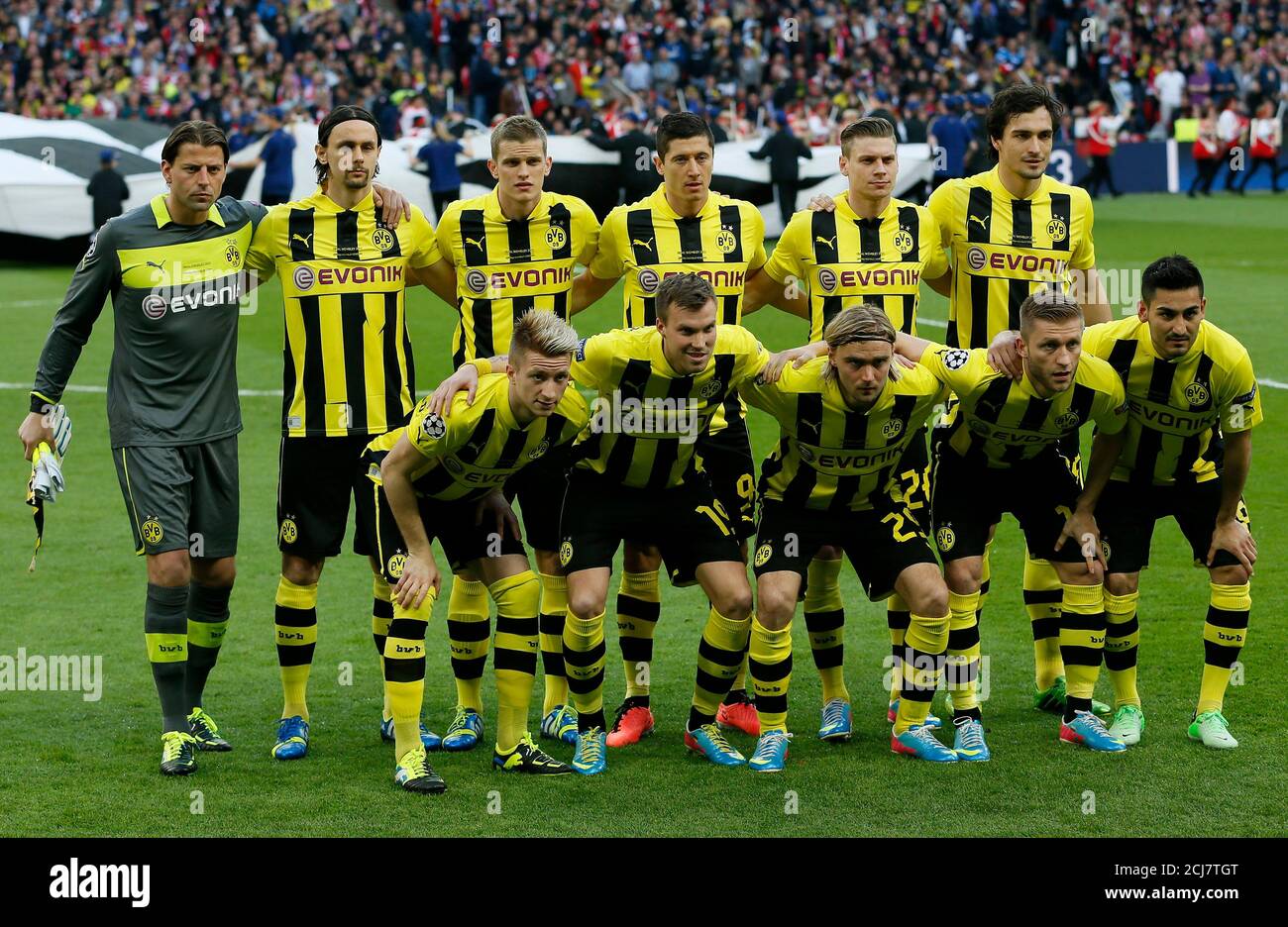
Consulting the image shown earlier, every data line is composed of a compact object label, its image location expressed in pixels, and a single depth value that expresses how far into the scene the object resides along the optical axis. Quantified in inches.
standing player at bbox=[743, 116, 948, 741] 526.3
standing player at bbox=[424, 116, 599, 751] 531.5
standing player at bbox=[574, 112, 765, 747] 528.4
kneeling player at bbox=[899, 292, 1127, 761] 481.7
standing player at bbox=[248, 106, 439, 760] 515.2
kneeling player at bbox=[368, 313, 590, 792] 458.6
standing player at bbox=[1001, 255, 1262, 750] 489.1
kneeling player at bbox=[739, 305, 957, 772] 485.1
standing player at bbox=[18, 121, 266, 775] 492.1
